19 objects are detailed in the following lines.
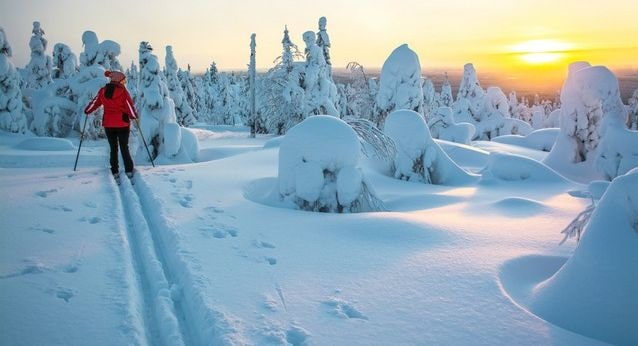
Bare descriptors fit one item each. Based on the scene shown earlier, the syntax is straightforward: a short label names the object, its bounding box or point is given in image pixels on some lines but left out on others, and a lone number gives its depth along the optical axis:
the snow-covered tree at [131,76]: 41.07
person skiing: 7.86
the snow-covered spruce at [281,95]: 24.80
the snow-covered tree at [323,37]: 26.94
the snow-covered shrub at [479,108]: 32.88
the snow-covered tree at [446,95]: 53.16
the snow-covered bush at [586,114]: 15.27
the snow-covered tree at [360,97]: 27.69
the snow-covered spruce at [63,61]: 22.50
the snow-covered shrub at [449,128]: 22.39
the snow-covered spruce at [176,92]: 33.25
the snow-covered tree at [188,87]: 48.62
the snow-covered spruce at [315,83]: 22.73
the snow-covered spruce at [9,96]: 18.48
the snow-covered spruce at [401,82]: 20.58
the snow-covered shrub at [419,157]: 11.11
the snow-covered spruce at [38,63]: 24.06
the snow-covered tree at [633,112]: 18.88
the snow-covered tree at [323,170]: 6.64
